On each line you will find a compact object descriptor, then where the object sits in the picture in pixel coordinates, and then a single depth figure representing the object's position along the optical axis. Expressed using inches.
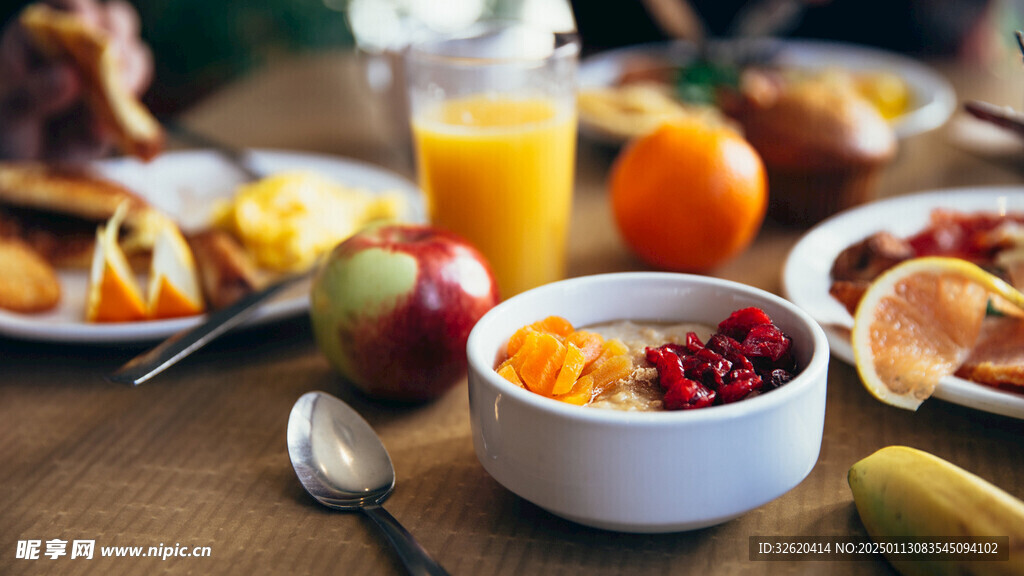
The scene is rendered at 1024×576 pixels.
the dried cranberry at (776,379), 20.3
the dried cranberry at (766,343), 20.7
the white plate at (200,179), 30.6
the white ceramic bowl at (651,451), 19.3
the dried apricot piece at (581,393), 20.4
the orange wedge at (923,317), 21.9
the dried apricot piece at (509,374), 20.7
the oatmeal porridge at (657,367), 20.2
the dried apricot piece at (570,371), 20.5
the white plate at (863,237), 21.5
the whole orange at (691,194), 26.9
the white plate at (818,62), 37.6
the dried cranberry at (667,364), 20.4
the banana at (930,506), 18.7
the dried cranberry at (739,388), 20.1
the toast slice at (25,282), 25.7
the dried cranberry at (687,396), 19.9
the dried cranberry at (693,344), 21.1
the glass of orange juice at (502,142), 26.5
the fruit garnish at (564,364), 20.6
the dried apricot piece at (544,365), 20.6
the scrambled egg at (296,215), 28.0
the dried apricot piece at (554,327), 21.7
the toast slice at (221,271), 25.9
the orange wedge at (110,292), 25.0
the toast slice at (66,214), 27.9
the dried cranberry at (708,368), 20.4
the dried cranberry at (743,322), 21.1
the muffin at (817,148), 29.0
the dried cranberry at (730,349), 20.5
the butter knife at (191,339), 22.3
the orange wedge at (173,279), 25.3
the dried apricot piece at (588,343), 21.2
